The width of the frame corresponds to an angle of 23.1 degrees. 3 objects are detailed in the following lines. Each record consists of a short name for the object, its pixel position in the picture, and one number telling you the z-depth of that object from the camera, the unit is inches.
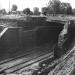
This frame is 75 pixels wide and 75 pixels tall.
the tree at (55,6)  1952.0
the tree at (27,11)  1860.5
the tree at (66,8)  2055.9
